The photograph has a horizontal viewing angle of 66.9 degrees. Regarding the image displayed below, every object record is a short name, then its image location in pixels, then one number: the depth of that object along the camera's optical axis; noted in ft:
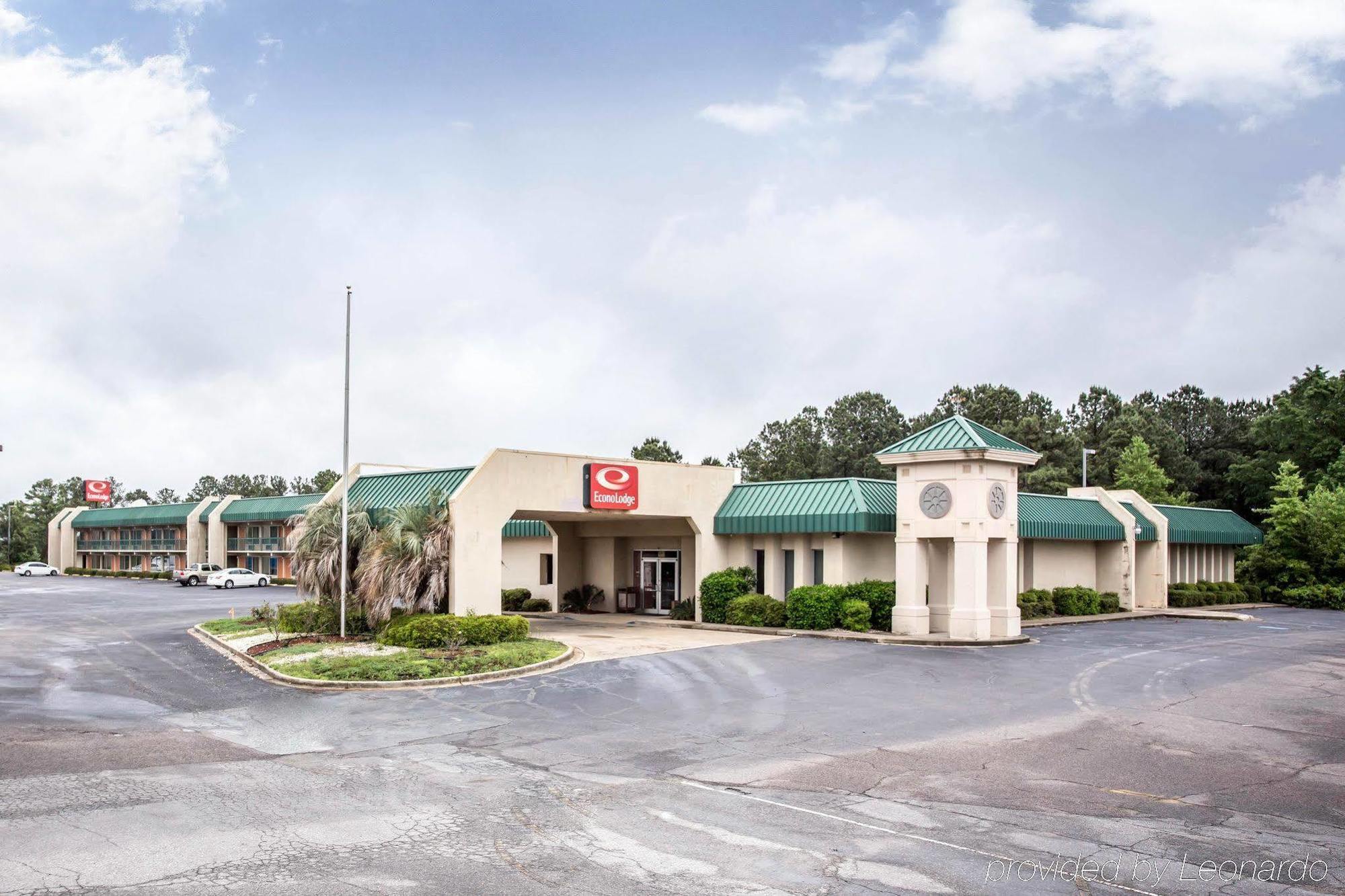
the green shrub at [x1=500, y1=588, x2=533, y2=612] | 131.13
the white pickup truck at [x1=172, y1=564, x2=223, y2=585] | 214.69
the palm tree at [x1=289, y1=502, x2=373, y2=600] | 91.76
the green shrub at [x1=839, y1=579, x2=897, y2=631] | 99.30
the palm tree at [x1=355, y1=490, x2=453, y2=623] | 85.56
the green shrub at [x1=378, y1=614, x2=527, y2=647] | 80.07
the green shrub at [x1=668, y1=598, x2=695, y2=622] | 117.08
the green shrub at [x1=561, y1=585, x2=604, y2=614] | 131.85
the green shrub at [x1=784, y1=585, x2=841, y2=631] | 99.30
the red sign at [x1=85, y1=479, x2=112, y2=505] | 360.56
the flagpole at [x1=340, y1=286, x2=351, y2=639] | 85.87
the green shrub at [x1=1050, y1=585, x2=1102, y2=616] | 125.39
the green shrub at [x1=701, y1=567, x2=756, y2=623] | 109.81
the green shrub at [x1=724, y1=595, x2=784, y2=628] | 104.01
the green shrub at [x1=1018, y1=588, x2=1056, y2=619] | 118.42
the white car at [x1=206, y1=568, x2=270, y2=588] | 203.62
